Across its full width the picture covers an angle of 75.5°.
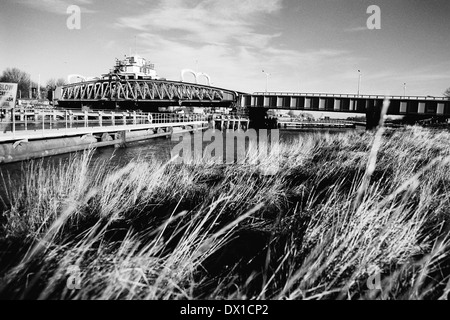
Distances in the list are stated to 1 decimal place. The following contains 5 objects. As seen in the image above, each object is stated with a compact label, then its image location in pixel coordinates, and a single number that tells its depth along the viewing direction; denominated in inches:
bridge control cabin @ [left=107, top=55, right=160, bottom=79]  4505.4
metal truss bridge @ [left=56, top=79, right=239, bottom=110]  3331.7
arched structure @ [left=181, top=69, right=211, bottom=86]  3849.7
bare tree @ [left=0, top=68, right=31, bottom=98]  3467.0
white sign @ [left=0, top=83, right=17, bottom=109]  556.7
